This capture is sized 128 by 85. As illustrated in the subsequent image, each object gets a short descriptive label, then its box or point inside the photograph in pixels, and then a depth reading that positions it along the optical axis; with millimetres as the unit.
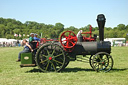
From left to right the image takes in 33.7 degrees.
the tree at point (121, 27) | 136925
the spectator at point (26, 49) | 10172
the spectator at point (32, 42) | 10159
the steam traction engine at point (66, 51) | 9516
